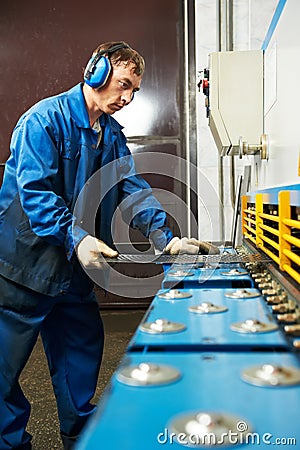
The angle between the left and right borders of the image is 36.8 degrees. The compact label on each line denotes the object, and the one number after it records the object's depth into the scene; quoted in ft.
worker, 4.40
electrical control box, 6.42
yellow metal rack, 2.93
